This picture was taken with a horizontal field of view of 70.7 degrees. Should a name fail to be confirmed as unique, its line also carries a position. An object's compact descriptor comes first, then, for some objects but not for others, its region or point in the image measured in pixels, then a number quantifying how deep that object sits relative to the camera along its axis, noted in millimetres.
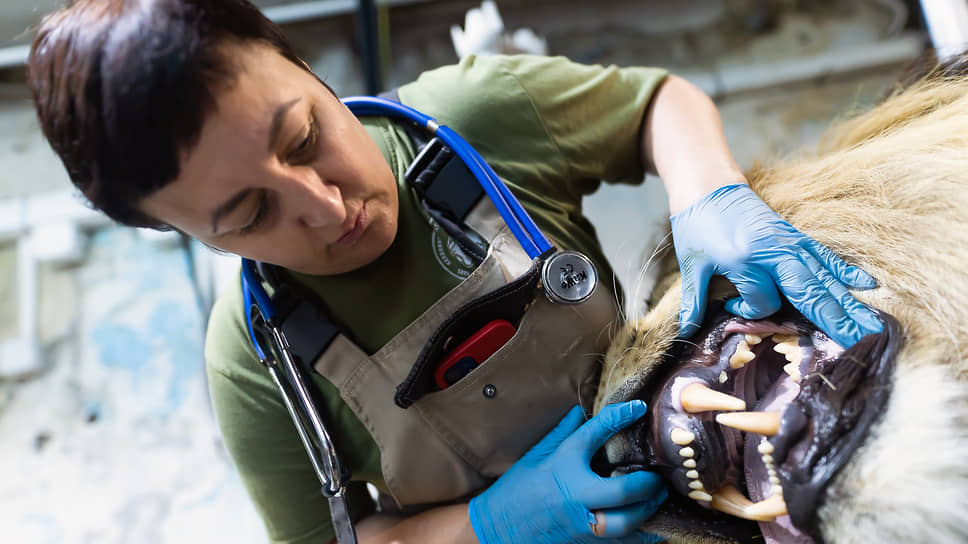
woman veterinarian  623
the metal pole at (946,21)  1203
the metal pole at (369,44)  2199
